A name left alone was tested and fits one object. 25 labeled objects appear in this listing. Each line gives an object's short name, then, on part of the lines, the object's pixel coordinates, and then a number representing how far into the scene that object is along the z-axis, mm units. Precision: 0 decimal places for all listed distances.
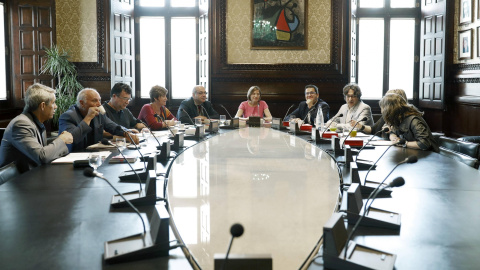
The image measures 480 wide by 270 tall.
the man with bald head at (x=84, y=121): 4109
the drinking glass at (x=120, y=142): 3528
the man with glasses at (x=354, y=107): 6074
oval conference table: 1511
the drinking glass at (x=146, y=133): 4352
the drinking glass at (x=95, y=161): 2877
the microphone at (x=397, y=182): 1577
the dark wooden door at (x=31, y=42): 7773
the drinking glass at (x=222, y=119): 6261
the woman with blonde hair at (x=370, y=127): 5545
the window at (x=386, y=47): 8523
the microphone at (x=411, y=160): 1855
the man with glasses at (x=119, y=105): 5289
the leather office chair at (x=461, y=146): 3591
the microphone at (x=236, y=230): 1069
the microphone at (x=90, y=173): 1683
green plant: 7500
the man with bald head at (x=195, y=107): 6605
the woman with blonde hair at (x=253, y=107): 7062
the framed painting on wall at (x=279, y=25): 8109
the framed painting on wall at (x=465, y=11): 7091
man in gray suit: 3330
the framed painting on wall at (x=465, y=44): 7147
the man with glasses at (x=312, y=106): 6766
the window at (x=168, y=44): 8586
